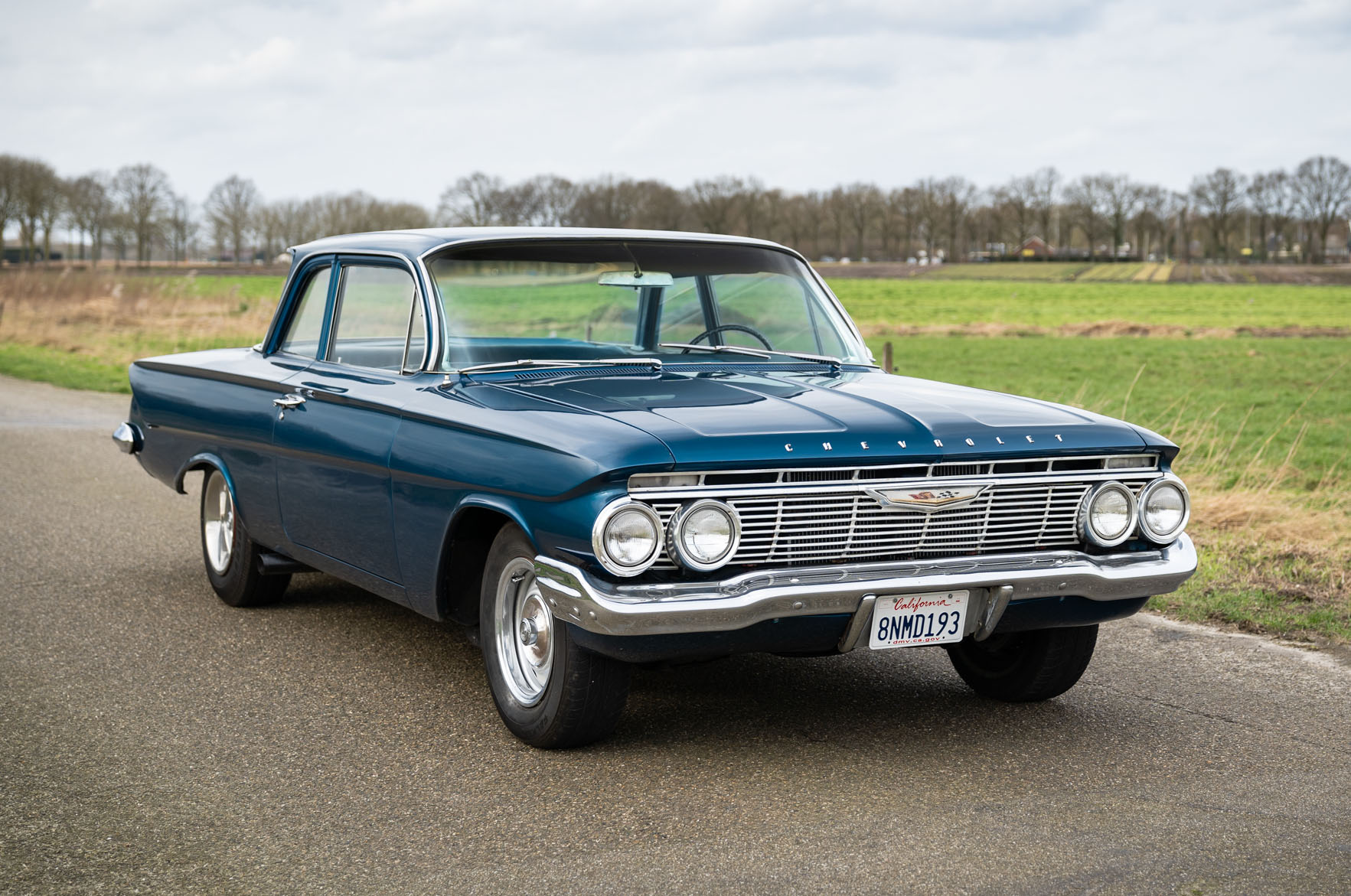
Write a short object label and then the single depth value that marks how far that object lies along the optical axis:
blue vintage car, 3.83
